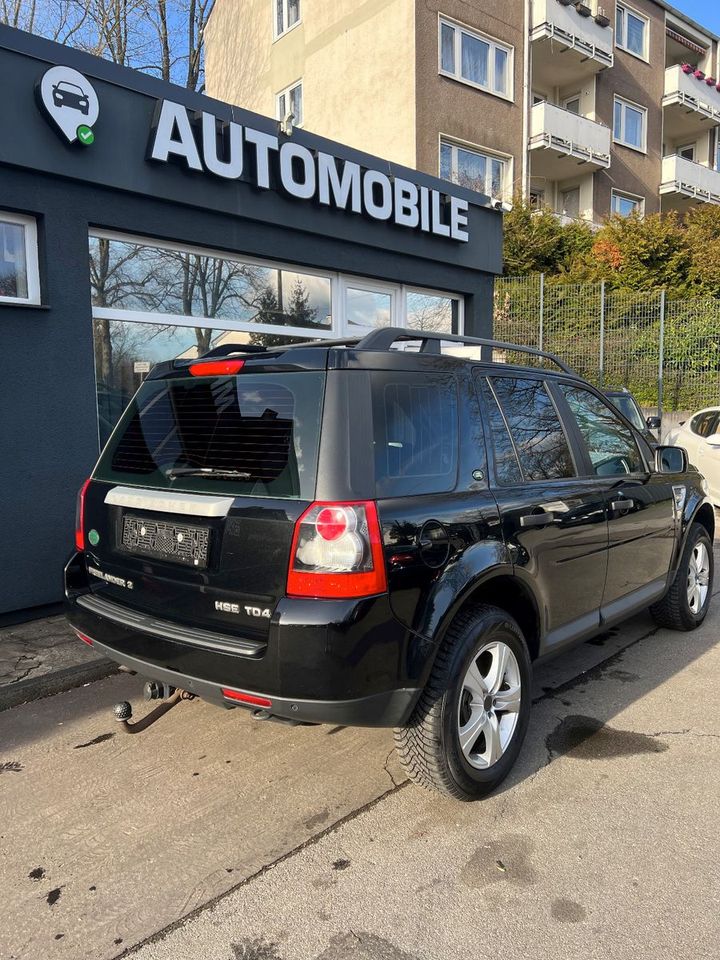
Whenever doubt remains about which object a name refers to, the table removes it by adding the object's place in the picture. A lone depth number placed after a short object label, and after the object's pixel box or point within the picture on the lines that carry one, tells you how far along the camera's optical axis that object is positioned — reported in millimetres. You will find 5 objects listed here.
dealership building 5016
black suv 2426
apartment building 17266
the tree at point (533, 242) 17359
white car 9672
